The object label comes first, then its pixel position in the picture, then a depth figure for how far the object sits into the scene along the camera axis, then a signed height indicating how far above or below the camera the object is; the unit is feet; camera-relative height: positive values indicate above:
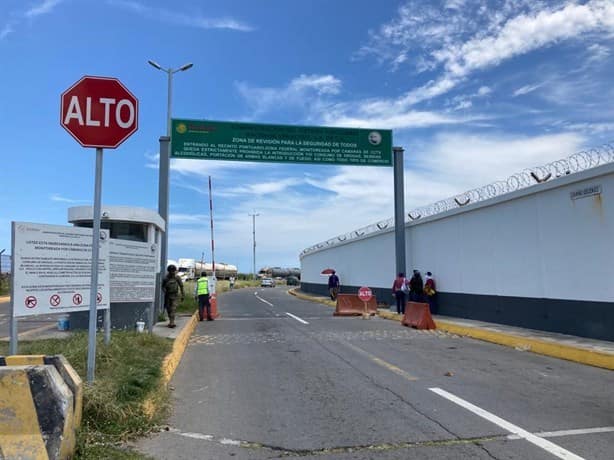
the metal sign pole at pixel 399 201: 73.10 +11.14
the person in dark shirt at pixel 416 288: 63.57 -0.92
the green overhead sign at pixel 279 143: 67.62 +18.23
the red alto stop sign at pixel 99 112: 19.54 +6.42
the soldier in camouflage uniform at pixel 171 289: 47.73 -0.66
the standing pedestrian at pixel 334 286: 107.24 -1.04
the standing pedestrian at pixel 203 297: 59.57 -1.79
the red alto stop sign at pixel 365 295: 70.69 -1.92
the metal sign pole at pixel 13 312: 19.36 -1.09
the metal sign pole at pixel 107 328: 27.35 -2.43
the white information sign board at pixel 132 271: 34.47 +0.78
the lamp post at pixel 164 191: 63.21 +11.18
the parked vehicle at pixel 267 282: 267.70 -0.39
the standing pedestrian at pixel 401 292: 67.97 -1.49
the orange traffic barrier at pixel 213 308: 65.87 -3.34
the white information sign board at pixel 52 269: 19.95 +0.56
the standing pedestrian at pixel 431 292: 65.31 -1.44
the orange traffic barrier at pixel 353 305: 71.73 -3.36
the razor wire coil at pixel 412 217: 44.77 +9.14
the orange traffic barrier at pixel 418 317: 52.39 -3.71
